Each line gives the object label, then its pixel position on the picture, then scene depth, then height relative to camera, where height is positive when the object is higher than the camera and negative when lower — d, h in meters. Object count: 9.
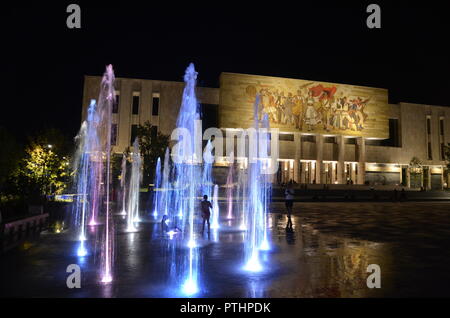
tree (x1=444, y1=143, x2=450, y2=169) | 51.23 +5.64
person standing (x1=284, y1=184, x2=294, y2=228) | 13.20 -0.55
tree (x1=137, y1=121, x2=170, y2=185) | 36.16 +4.26
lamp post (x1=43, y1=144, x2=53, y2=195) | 24.48 +1.13
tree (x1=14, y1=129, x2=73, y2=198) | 22.49 +1.58
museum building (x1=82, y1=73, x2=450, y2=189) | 47.75 +10.30
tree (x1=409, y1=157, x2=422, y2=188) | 53.81 +2.74
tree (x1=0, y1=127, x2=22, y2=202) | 25.30 +2.22
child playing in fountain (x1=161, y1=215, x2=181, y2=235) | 11.87 -1.74
